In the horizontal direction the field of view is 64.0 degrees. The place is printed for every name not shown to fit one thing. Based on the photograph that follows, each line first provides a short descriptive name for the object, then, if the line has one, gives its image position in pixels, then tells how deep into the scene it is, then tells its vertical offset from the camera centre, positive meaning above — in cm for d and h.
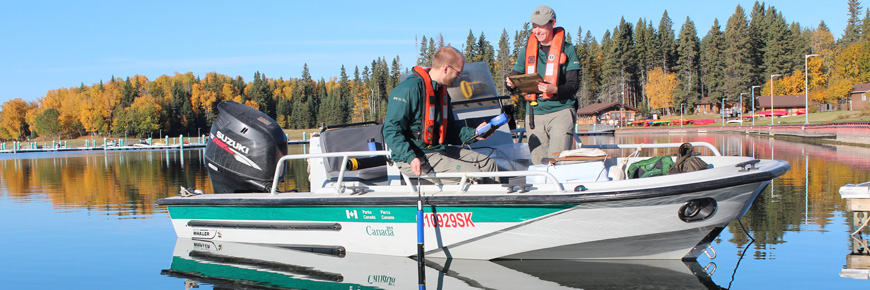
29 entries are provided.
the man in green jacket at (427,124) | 614 -4
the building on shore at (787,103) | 9150 +94
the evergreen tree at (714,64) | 10406 +756
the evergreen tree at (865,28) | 10412 +1213
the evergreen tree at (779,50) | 10206 +876
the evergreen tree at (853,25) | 12381 +1543
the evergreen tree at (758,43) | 10231 +1021
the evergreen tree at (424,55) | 12189 +1178
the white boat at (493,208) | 580 -83
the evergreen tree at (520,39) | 12084 +1403
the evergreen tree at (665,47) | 11762 +1121
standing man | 714 +43
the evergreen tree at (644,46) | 11556 +1132
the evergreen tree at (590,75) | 11400 +691
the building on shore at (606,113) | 8925 +21
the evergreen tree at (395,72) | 12371 +951
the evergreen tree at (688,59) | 11381 +893
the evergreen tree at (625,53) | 11425 +998
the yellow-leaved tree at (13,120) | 13825 +221
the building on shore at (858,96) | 7994 +145
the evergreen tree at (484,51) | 11320 +1130
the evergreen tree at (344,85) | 15781 +862
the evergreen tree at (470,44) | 11606 +1247
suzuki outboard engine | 798 -29
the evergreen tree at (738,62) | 9931 +715
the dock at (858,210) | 673 -111
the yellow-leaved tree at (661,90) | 10650 +369
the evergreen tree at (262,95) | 14225 +615
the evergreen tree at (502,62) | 10332 +946
